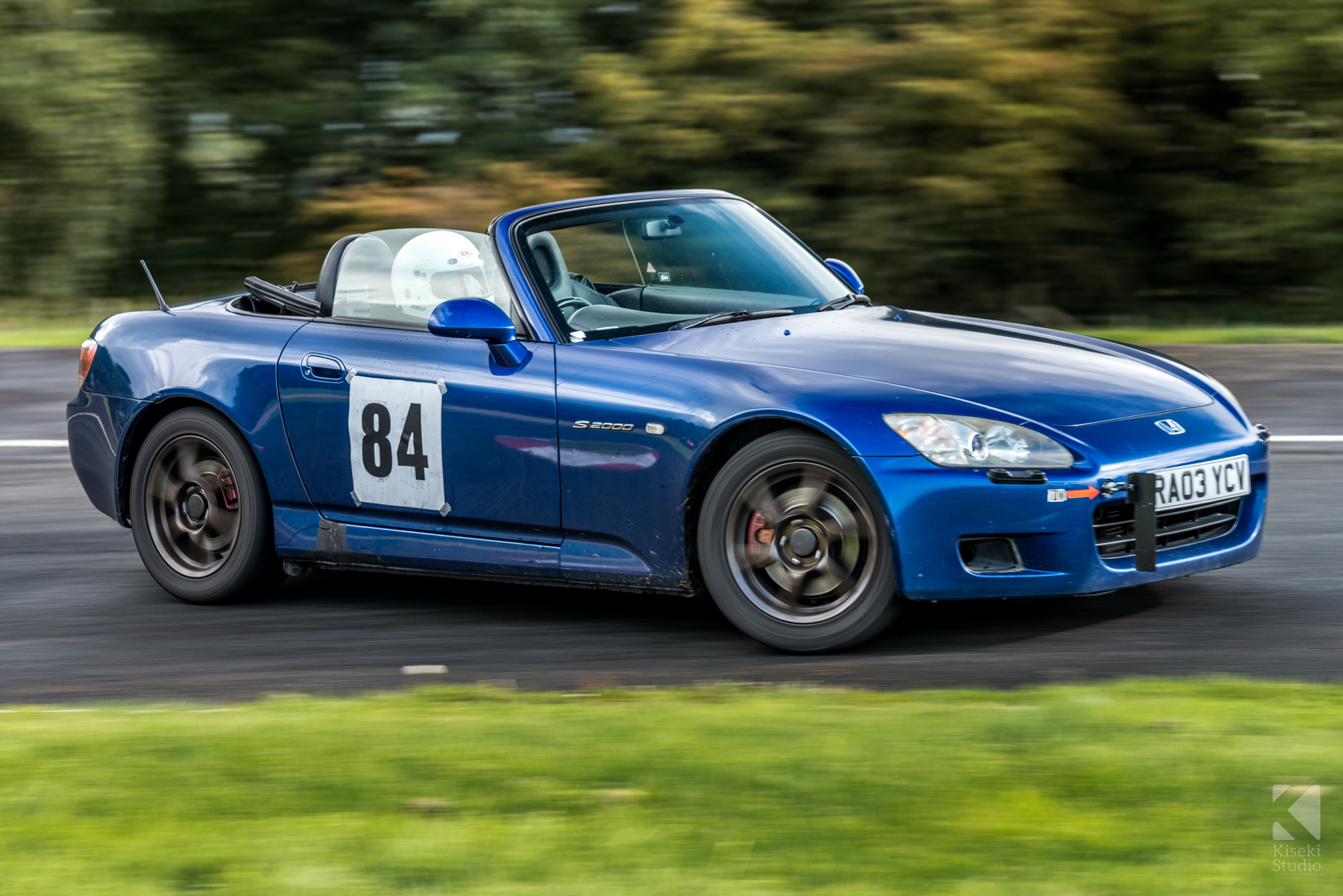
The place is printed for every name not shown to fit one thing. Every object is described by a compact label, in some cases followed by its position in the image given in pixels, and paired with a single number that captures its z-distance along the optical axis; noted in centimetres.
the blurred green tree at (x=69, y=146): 3872
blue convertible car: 1037
